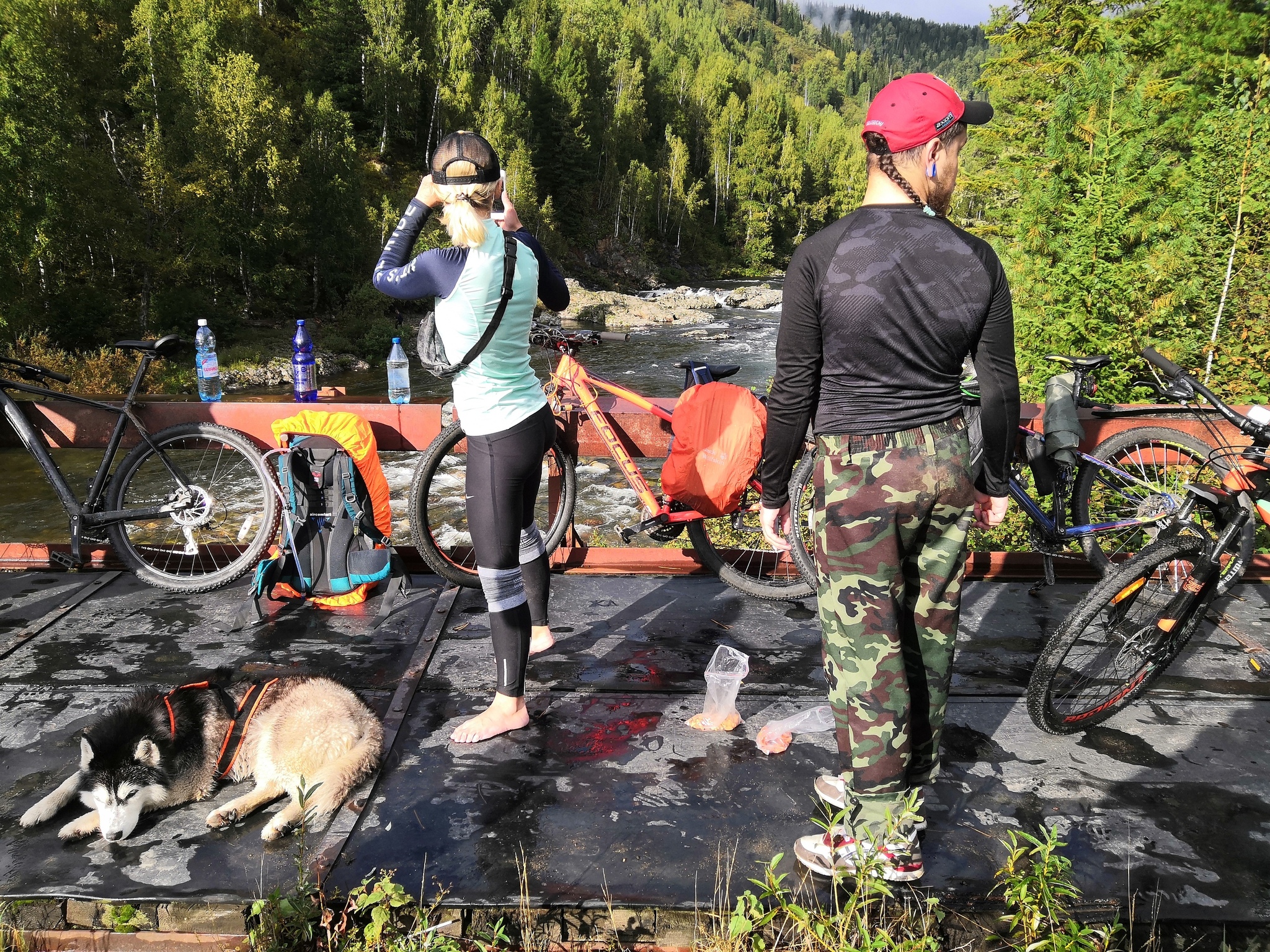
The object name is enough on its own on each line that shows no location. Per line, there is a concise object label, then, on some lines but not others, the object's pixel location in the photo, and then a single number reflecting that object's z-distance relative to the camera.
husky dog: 2.75
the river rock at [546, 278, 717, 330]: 40.41
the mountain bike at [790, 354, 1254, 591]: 4.56
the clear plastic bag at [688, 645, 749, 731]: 3.39
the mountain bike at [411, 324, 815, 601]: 4.60
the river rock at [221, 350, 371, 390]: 27.03
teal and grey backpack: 4.39
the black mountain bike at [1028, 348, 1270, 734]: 3.19
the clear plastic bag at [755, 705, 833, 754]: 3.24
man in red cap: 2.28
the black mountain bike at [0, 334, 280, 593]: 4.59
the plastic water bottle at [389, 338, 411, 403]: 5.68
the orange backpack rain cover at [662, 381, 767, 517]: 4.37
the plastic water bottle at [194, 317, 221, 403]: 5.60
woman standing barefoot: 2.88
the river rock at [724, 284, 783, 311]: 52.41
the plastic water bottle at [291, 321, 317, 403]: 5.15
